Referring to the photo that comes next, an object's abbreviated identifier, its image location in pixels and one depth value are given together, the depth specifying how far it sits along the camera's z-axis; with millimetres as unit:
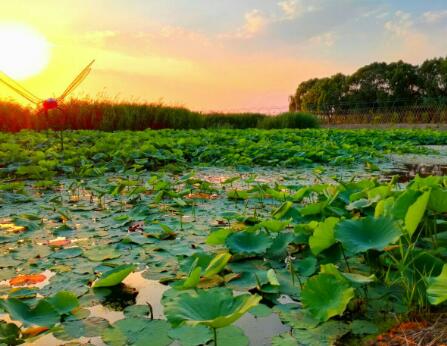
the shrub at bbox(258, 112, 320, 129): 13680
